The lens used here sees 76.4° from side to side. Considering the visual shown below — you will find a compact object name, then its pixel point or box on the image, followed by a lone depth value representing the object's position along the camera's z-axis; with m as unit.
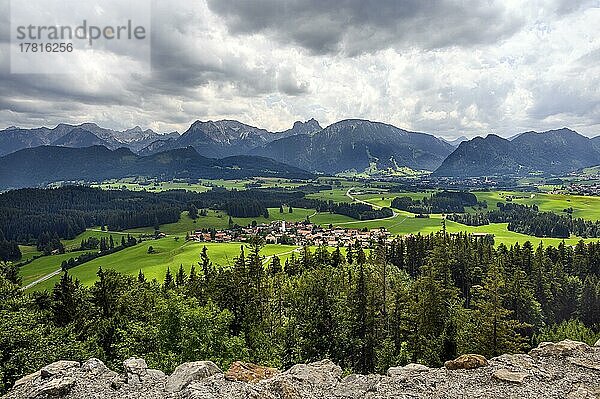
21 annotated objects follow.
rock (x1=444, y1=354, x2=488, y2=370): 21.25
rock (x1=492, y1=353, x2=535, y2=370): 20.59
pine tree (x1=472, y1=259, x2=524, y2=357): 30.39
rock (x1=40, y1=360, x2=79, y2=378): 18.92
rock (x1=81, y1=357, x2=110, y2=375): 19.56
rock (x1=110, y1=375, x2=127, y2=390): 18.59
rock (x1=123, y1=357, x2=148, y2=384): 19.28
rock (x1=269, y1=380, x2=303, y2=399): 16.42
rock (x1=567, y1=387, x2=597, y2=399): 16.64
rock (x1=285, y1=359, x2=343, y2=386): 19.97
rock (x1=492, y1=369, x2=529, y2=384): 18.92
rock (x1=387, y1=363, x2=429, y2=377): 20.83
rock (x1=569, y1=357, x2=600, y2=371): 20.20
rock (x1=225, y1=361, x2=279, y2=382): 18.81
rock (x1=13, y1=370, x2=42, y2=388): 18.80
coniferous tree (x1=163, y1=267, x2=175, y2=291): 69.76
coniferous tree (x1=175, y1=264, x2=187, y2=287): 70.32
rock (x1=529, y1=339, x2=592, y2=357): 22.09
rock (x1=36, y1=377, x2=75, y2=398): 16.94
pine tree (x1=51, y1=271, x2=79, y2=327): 35.50
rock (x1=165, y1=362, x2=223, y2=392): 18.23
